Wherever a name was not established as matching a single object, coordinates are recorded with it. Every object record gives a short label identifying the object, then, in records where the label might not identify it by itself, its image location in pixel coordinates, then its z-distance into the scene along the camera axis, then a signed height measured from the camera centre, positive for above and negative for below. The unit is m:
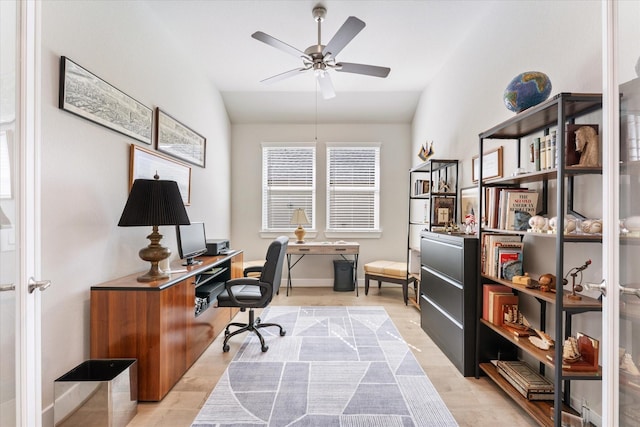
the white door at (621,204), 1.10 +0.04
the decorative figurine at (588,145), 1.50 +0.35
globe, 1.78 +0.75
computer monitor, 2.75 -0.28
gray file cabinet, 2.31 -0.70
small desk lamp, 4.70 -0.10
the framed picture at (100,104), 1.82 +0.78
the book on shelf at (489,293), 2.19 -0.58
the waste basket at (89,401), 1.61 -1.02
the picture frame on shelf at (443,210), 3.48 +0.04
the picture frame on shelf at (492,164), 2.55 +0.45
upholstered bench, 4.22 -0.89
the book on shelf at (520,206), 1.96 +0.05
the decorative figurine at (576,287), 1.51 -0.37
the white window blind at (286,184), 5.16 +0.51
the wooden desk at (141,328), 1.92 -0.74
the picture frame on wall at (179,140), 2.90 +0.80
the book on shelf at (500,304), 2.12 -0.64
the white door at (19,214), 1.12 +0.00
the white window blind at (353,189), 5.14 +0.42
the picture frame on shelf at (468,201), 3.09 +0.13
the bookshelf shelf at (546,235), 1.48 -0.12
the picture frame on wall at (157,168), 2.47 +0.43
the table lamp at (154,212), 2.05 +0.01
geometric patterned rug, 1.80 -1.23
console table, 4.53 -0.54
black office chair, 2.65 -0.68
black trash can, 4.77 -0.98
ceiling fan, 2.25 +1.33
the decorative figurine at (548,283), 1.74 -0.40
